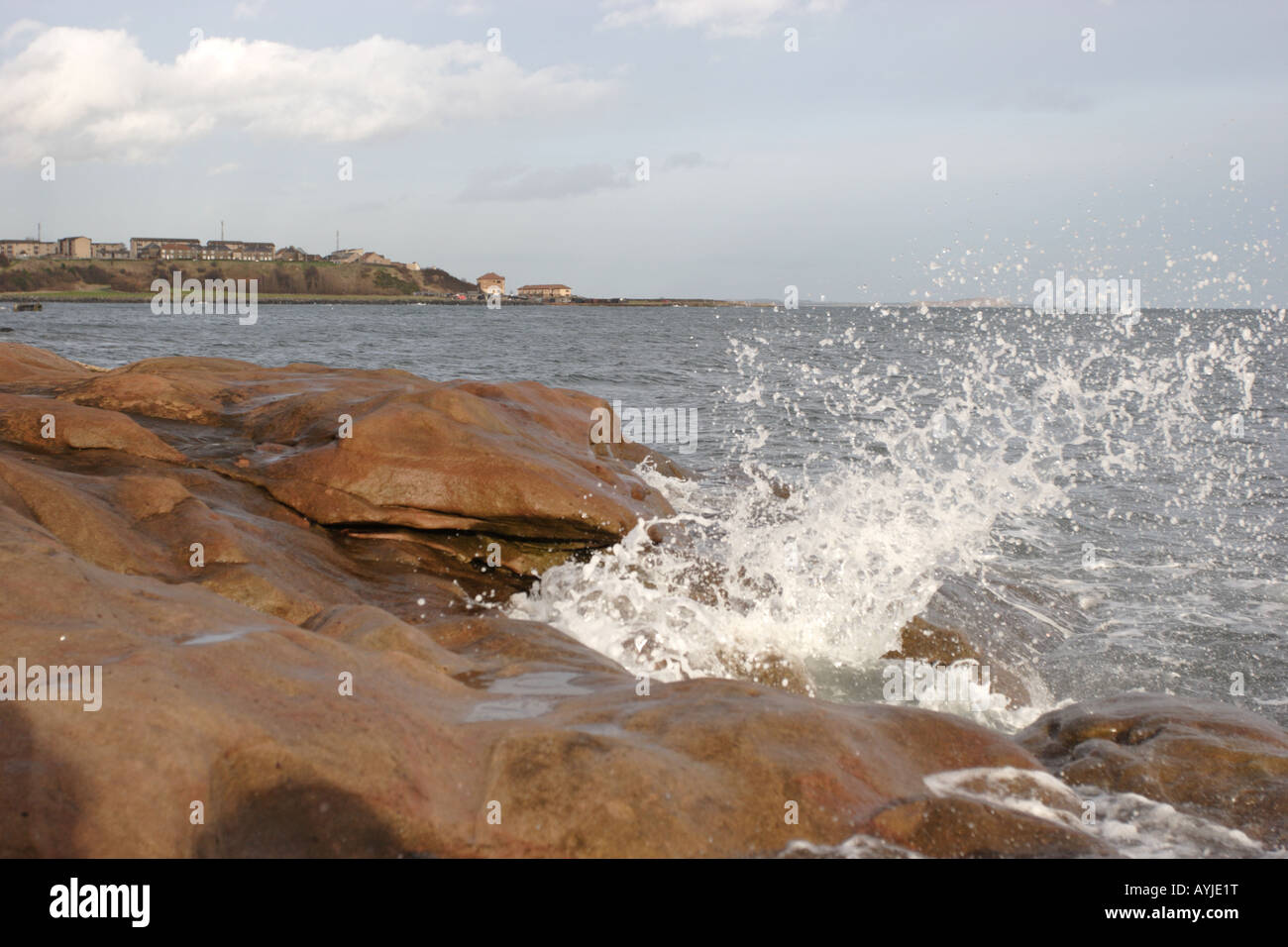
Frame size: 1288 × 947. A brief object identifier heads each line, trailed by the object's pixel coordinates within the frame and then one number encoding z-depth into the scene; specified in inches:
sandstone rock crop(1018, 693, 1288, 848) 176.1
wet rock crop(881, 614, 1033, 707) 320.8
